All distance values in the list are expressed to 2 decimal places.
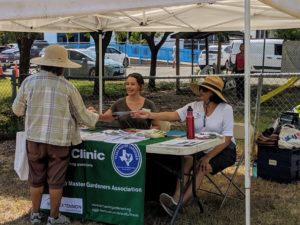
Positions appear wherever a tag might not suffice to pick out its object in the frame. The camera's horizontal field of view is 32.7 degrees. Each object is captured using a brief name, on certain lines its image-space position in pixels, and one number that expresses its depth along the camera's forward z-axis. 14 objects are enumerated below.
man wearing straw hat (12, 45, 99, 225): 4.38
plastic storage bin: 6.12
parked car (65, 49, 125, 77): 20.92
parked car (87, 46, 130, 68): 28.27
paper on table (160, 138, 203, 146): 4.37
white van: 23.11
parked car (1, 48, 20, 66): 30.81
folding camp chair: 5.52
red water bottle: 4.60
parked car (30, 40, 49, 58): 31.85
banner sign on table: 4.43
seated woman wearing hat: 4.80
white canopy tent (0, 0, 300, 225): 3.85
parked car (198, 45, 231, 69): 25.69
